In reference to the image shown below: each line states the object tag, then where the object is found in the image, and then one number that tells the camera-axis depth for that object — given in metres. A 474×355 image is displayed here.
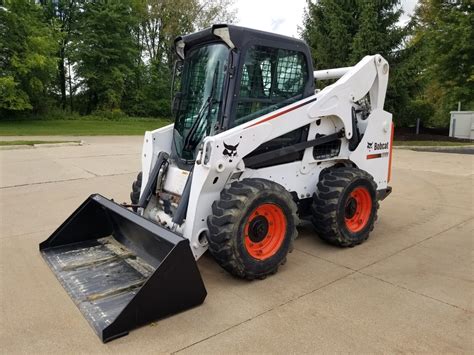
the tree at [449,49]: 18.44
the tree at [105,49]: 30.84
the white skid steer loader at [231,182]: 3.26
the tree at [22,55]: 23.34
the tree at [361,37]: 16.67
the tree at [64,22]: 32.44
